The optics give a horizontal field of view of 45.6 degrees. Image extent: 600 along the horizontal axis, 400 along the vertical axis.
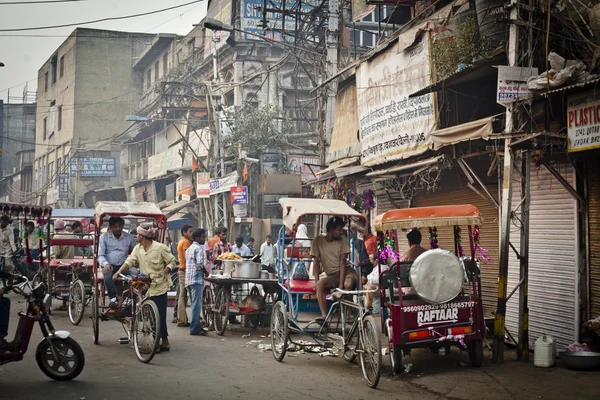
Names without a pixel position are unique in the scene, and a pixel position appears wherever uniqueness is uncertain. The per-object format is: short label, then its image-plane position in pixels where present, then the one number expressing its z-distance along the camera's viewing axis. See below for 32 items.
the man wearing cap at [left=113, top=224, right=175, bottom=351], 10.03
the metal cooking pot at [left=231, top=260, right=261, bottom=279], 12.41
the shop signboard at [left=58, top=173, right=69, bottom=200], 51.16
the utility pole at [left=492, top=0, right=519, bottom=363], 9.40
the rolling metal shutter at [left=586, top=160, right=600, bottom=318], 9.57
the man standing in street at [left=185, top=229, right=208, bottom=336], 12.32
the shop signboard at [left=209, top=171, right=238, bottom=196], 25.05
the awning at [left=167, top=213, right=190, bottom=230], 33.28
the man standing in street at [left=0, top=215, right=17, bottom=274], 17.95
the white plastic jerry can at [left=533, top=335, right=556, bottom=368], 9.06
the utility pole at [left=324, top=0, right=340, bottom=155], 18.28
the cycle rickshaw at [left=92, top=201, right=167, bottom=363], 9.61
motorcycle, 7.76
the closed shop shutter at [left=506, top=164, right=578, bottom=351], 9.95
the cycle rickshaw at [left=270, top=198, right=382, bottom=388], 8.30
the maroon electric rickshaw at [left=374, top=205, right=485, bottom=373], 8.70
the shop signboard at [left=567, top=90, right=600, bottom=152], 8.50
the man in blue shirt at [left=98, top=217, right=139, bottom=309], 11.68
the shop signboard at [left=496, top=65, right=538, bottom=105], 9.34
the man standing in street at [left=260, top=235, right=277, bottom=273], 20.77
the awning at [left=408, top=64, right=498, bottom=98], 11.13
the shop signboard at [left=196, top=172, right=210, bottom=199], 27.27
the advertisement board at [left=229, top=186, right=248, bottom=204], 24.78
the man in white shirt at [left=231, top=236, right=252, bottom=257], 18.92
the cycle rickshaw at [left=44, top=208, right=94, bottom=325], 13.69
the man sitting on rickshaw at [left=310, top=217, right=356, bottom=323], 10.07
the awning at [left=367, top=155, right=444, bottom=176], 12.40
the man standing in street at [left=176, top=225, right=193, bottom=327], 13.44
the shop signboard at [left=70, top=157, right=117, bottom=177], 49.41
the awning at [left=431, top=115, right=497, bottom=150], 10.35
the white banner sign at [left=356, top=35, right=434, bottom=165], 13.45
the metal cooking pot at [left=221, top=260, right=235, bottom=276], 12.63
